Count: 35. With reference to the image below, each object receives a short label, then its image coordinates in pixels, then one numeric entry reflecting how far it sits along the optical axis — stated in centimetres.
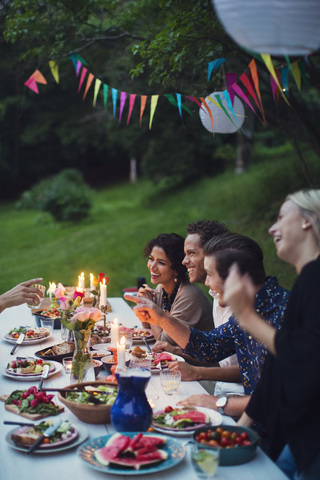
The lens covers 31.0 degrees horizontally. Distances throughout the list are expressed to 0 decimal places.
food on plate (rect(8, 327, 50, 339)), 397
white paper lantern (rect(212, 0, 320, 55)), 217
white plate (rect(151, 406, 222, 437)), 240
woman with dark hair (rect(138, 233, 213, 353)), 410
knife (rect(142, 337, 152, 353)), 380
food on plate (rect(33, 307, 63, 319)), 436
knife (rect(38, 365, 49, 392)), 302
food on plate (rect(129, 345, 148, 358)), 343
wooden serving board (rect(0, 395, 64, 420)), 253
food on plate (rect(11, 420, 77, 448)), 227
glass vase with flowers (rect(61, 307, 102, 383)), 293
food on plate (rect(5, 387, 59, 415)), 259
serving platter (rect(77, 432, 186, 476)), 204
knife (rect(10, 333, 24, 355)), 362
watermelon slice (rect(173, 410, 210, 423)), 249
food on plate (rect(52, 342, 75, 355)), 351
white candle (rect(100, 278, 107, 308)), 444
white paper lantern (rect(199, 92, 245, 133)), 459
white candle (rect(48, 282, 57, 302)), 451
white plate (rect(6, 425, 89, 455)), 222
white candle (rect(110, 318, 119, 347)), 327
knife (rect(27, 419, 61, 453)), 221
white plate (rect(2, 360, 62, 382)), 310
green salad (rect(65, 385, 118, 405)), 256
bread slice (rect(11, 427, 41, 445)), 227
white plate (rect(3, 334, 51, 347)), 387
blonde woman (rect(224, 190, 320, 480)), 196
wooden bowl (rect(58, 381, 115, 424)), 247
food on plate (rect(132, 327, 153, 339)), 401
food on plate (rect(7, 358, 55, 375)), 316
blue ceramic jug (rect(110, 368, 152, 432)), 233
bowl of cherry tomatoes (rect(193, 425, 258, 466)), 214
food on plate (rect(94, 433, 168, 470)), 207
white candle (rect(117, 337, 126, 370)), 289
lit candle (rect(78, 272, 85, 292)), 462
